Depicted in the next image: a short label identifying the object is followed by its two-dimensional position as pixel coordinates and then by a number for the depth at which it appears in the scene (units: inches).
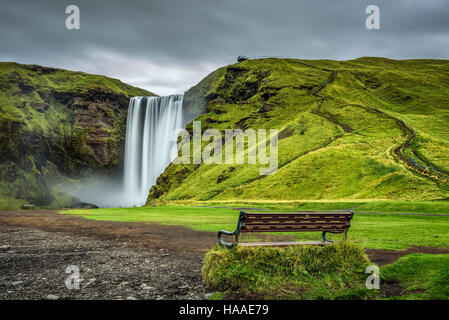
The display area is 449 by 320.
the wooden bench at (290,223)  315.6
